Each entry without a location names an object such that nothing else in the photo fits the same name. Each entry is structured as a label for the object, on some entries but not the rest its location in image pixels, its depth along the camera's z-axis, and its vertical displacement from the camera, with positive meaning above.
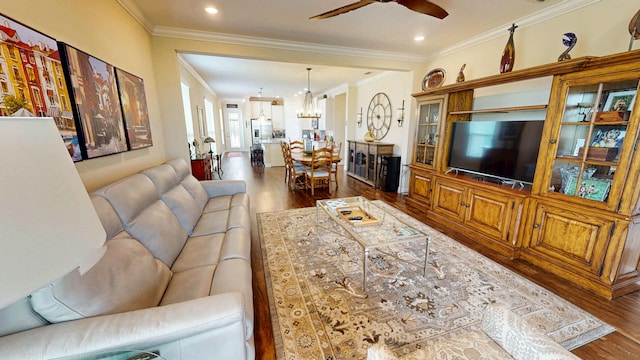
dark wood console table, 5.37 -0.72
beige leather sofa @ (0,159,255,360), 0.88 -0.74
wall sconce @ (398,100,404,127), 5.09 +0.26
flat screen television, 2.56 -0.22
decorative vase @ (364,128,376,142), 5.93 -0.22
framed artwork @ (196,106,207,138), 6.03 +0.17
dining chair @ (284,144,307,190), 5.16 -0.95
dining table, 4.84 -0.62
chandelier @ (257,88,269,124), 10.74 +0.37
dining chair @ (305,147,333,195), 4.73 -0.81
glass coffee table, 2.08 -0.93
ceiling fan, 2.04 +1.02
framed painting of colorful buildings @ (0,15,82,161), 1.21 +0.25
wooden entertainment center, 1.91 -0.54
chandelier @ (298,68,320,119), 6.62 +0.50
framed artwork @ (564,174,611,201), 2.05 -0.50
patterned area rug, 1.60 -1.32
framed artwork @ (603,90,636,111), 1.89 +0.23
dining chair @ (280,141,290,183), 5.38 -0.52
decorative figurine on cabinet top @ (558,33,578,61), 2.21 +0.77
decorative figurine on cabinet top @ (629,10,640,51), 1.86 +0.77
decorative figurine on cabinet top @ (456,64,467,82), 3.27 +0.68
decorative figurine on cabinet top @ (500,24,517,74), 2.66 +0.77
